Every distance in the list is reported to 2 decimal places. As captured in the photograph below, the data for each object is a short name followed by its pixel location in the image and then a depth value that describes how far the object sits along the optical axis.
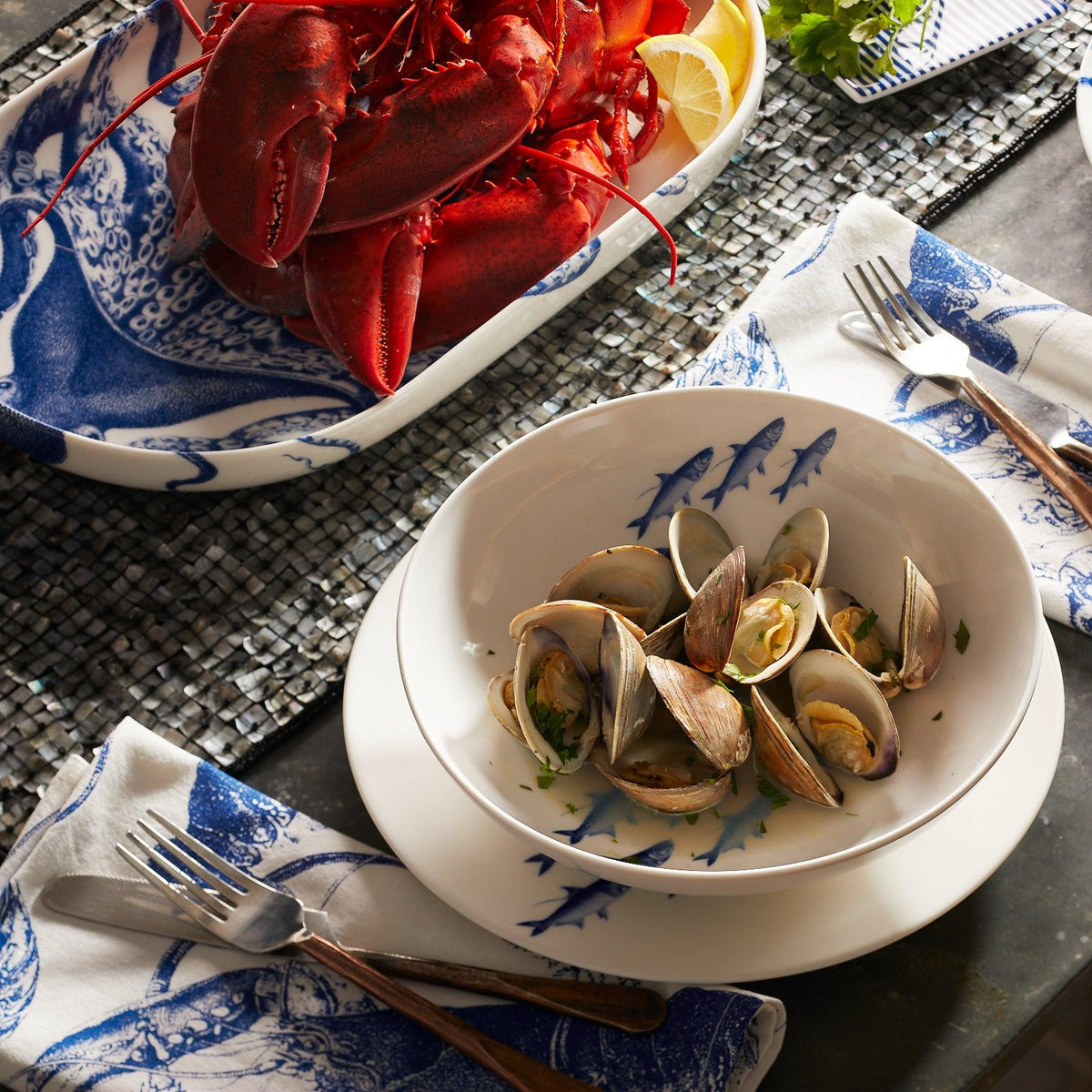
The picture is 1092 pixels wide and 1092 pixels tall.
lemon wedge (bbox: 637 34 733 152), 1.06
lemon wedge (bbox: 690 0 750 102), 1.09
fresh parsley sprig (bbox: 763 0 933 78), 1.10
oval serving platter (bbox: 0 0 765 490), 0.91
